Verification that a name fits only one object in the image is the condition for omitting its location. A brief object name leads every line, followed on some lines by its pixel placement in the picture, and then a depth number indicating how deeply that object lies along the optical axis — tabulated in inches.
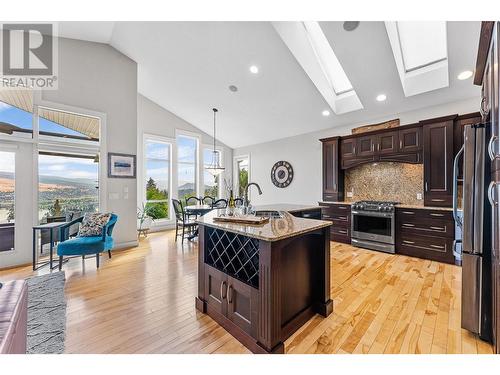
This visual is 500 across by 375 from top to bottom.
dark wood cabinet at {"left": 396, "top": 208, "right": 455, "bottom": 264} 136.8
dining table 184.9
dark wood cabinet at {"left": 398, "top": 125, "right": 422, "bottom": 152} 155.0
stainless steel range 156.4
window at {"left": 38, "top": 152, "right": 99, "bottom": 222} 149.4
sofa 37.3
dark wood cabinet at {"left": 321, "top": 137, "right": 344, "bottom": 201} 197.2
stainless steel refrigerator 68.5
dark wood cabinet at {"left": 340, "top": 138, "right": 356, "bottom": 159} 187.8
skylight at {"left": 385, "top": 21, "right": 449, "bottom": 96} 125.5
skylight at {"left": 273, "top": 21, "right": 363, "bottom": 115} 140.6
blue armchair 122.4
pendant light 210.0
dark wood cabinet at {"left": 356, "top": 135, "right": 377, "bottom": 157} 176.4
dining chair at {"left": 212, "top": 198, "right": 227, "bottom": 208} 215.7
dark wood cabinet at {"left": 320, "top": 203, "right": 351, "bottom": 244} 181.2
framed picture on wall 170.9
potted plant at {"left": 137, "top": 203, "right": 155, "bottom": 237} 228.0
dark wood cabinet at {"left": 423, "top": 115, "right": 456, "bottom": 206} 141.6
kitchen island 60.8
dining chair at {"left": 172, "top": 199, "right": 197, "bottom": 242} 185.7
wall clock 253.1
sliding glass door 133.8
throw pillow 136.7
